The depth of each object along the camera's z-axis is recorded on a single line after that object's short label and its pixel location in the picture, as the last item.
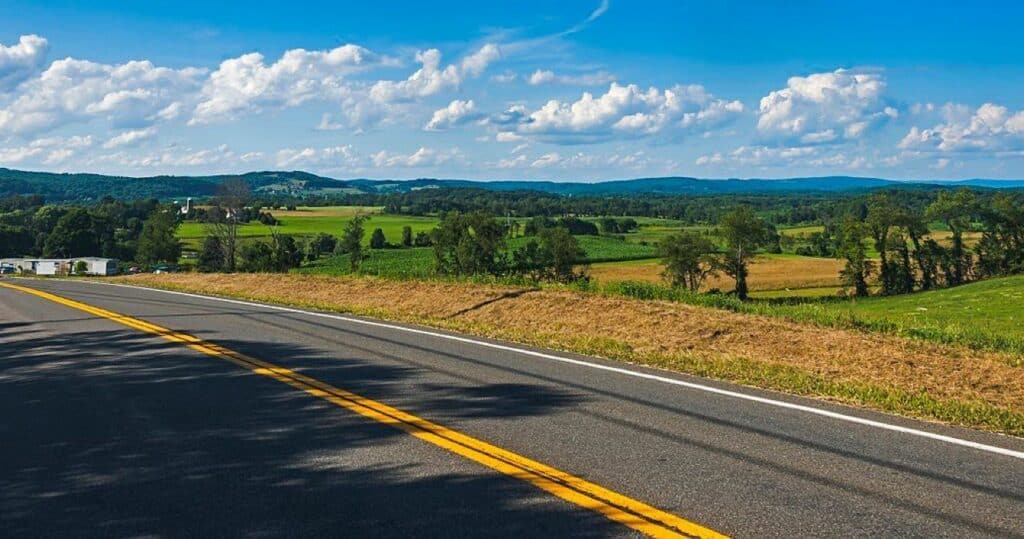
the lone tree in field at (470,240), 86.69
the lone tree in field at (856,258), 81.81
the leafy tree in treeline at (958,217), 84.69
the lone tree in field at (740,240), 84.19
